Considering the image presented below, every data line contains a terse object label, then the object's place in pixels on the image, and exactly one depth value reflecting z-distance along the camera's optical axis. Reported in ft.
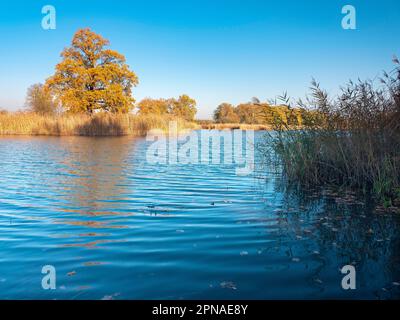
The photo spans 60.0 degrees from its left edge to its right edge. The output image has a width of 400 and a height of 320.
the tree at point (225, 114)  389.80
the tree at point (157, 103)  357.18
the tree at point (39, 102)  217.56
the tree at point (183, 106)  399.24
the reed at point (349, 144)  30.12
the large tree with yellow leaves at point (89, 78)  163.94
